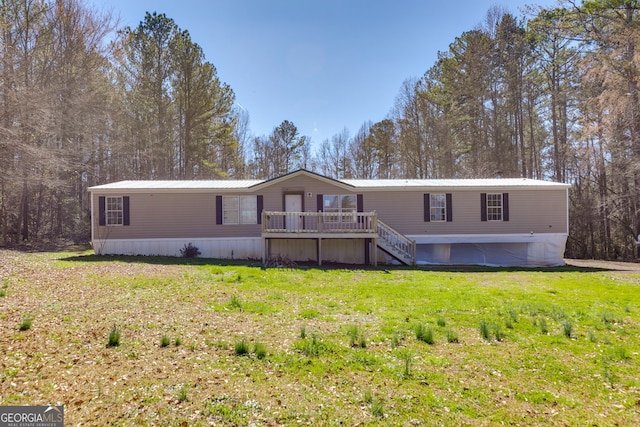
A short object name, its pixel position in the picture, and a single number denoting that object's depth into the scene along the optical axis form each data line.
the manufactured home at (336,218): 14.40
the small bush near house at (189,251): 14.27
